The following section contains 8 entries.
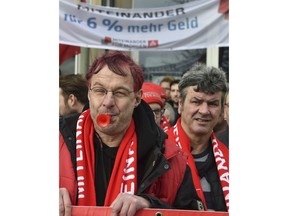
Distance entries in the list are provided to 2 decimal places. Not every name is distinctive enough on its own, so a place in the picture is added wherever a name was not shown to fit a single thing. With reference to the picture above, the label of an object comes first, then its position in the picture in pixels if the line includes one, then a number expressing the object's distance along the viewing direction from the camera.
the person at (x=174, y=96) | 4.42
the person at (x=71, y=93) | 3.95
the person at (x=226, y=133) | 3.68
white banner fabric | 4.75
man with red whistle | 3.38
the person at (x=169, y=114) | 4.39
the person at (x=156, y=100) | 4.12
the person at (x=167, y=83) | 4.57
